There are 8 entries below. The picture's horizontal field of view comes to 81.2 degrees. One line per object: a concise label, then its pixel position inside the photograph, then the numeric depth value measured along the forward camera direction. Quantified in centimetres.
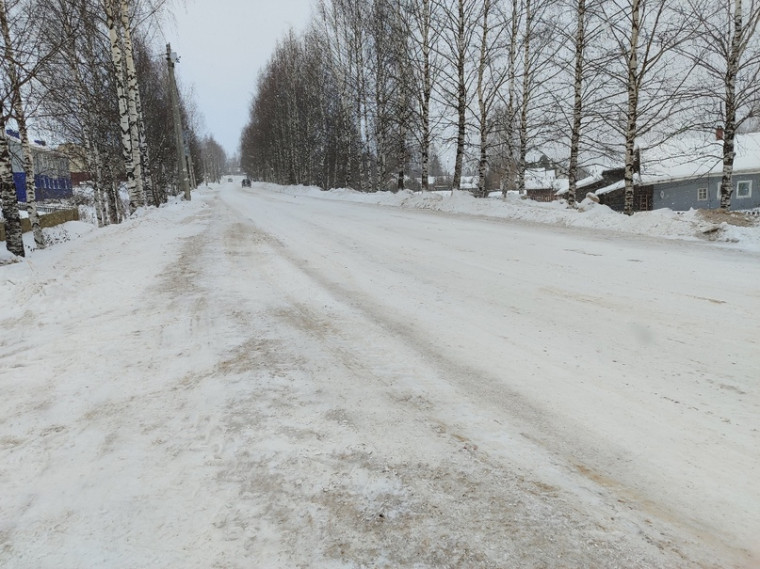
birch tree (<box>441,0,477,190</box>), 1628
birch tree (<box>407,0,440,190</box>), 1755
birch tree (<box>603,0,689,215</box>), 1179
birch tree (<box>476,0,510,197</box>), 1664
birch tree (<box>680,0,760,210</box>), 1194
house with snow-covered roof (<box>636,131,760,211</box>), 2984
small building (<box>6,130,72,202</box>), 3265
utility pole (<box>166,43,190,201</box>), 2258
